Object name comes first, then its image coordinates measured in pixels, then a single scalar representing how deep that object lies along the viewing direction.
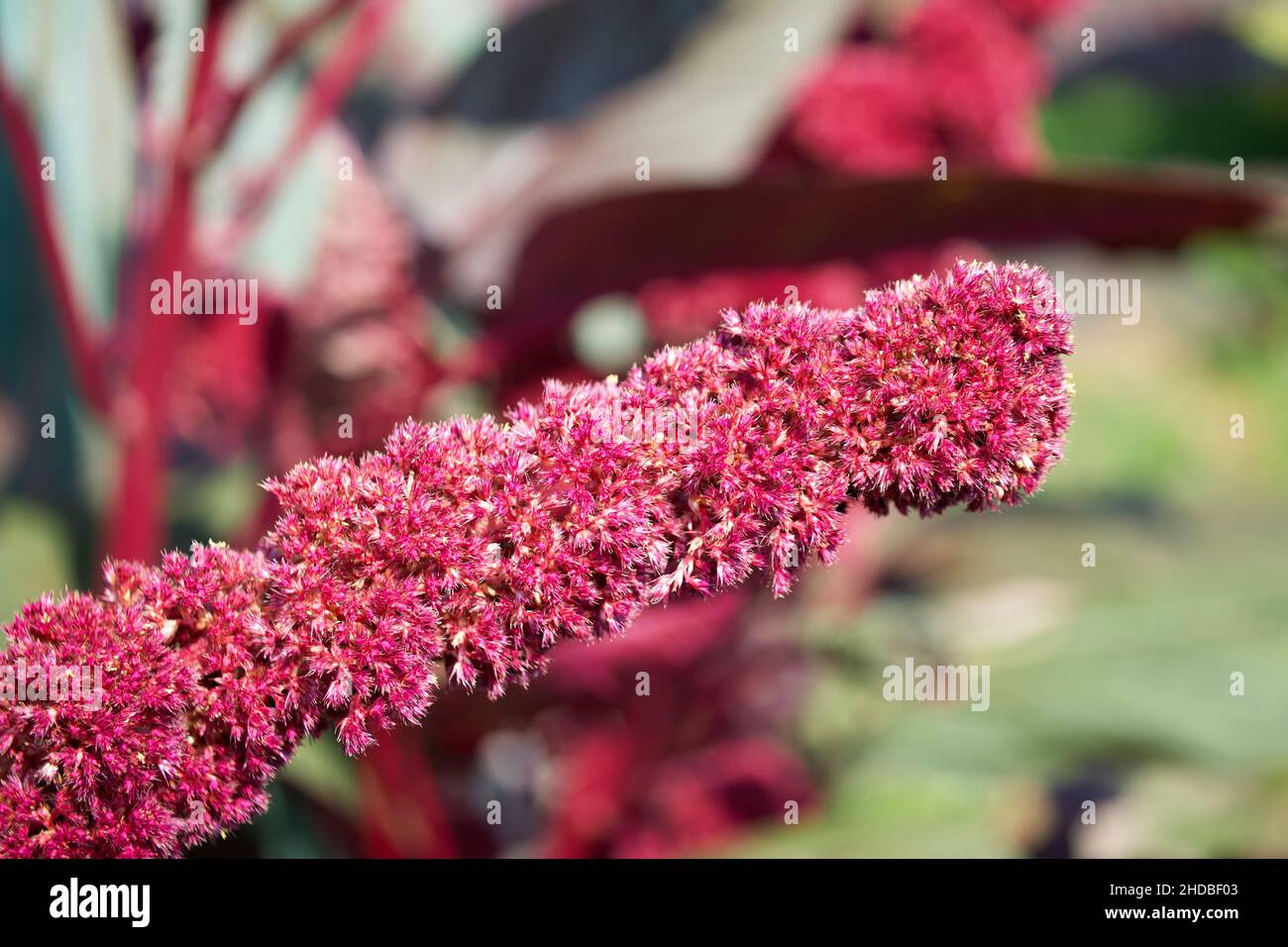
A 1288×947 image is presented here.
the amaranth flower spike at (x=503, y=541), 0.36
